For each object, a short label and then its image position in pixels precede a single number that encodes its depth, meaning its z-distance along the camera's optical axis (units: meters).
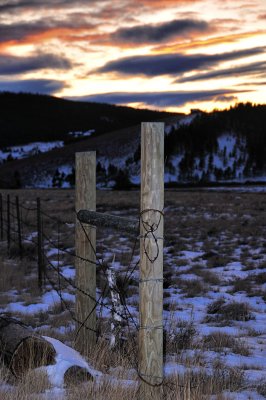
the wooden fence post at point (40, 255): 10.19
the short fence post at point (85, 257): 5.48
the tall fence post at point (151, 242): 3.73
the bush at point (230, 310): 8.05
